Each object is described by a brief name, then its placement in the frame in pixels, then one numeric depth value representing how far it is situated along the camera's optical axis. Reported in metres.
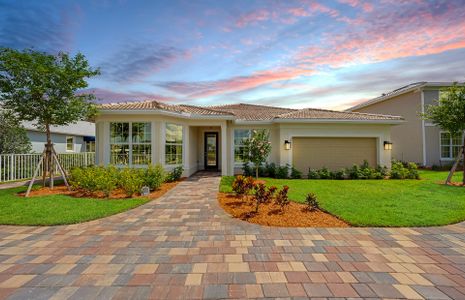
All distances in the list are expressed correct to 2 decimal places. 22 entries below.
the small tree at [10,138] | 12.04
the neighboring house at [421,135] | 16.62
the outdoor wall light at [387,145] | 12.91
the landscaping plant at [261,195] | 6.19
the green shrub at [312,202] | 6.23
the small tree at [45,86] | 8.18
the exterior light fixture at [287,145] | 12.94
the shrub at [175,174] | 10.86
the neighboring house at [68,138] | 16.15
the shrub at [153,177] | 8.88
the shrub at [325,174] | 12.46
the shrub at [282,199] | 6.15
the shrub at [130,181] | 8.05
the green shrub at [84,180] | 8.09
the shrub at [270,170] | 12.84
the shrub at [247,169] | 12.92
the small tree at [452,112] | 10.13
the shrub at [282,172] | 12.58
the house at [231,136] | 11.10
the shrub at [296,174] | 12.70
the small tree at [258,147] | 10.52
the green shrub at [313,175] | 12.59
